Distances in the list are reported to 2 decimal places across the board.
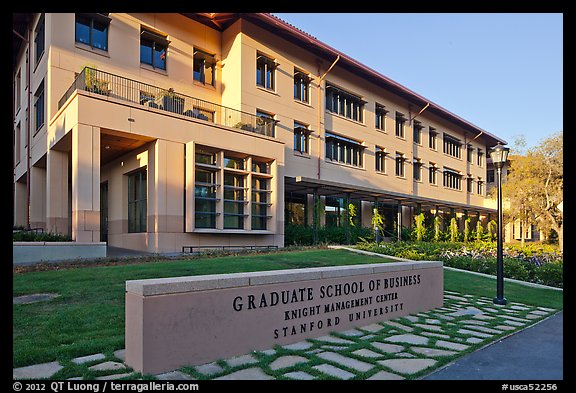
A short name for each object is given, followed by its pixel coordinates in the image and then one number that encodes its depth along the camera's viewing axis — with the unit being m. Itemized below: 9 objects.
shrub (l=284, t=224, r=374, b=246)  24.18
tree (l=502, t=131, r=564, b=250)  35.00
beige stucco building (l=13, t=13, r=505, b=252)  18.08
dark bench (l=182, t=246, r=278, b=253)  18.72
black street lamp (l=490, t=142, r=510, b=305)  10.39
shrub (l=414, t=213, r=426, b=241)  31.70
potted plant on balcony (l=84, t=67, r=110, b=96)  16.55
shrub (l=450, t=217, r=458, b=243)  35.38
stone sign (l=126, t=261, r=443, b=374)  4.83
